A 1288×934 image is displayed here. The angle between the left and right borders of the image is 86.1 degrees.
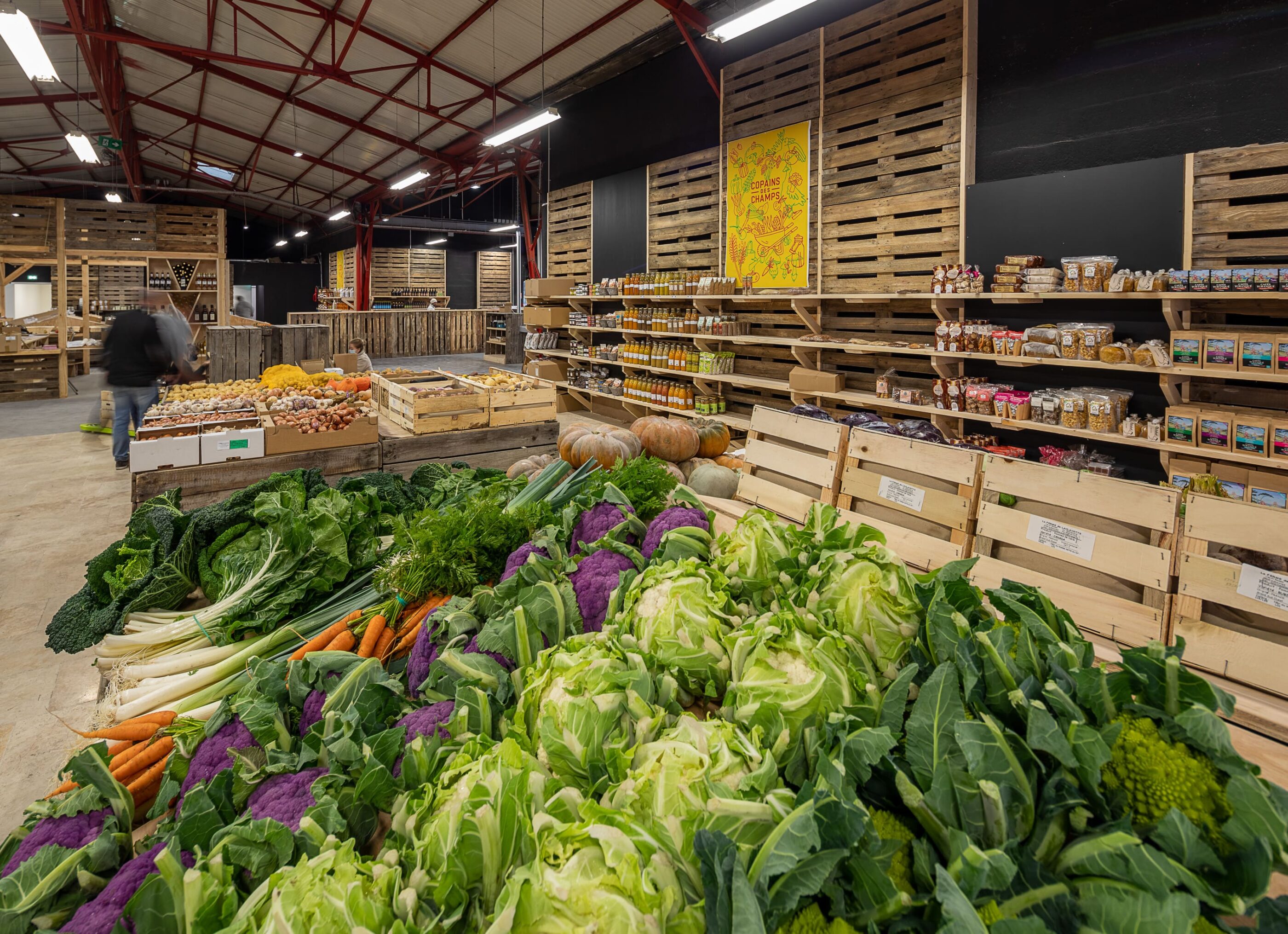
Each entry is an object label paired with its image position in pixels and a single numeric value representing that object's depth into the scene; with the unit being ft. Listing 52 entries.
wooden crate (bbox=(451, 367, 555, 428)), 17.11
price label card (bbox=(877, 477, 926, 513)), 7.48
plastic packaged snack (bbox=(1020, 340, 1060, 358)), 14.46
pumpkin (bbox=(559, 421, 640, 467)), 10.21
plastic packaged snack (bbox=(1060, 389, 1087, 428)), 14.21
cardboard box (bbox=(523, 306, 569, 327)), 33.24
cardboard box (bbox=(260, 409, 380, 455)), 14.01
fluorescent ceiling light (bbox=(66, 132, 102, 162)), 30.01
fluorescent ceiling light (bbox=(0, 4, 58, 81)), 16.67
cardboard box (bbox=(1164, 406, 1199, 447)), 12.71
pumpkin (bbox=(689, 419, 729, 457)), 13.89
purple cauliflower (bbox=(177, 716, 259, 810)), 4.42
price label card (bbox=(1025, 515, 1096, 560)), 6.24
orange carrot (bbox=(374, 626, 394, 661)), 5.86
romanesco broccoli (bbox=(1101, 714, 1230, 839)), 2.61
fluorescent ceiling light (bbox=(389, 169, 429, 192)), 39.09
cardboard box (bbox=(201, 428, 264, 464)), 13.35
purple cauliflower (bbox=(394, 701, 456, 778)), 3.97
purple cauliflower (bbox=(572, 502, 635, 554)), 5.82
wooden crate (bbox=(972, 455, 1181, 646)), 5.96
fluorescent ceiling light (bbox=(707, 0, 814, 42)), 15.72
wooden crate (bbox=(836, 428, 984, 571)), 7.09
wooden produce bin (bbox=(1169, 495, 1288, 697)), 5.36
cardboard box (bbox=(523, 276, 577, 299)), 32.83
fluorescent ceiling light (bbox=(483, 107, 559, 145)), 24.76
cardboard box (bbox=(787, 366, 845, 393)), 20.06
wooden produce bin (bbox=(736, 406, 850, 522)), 8.18
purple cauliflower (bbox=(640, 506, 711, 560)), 5.51
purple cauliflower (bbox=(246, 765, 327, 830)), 3.55
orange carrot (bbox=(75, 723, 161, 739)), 5.75
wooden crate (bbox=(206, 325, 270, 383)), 25.57
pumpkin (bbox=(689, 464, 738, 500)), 10.57
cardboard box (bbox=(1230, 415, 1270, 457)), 11.81
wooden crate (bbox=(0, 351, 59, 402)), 37.76
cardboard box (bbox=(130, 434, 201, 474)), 12.34
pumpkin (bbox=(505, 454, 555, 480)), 10.99
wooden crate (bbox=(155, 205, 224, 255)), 49.14
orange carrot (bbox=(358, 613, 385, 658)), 5.73
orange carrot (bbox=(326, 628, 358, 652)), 5.87
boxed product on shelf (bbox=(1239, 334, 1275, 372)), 11.62
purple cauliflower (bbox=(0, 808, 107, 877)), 3.95
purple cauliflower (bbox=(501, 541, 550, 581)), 5.41
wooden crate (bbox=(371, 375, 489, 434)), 15.85
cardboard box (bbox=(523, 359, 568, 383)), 33.58
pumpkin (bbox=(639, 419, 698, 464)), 12.60
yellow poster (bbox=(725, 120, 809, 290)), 21.72
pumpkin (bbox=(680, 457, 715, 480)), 12.42
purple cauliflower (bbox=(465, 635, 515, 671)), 4.44
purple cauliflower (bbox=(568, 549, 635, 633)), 4.91
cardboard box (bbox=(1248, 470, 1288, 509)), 11.93
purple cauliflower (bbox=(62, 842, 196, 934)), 3.29
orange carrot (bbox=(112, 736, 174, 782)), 5.10
